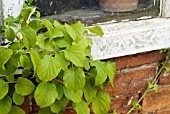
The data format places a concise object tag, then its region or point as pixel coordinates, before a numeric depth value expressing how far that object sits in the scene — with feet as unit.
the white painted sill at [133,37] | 4.18
